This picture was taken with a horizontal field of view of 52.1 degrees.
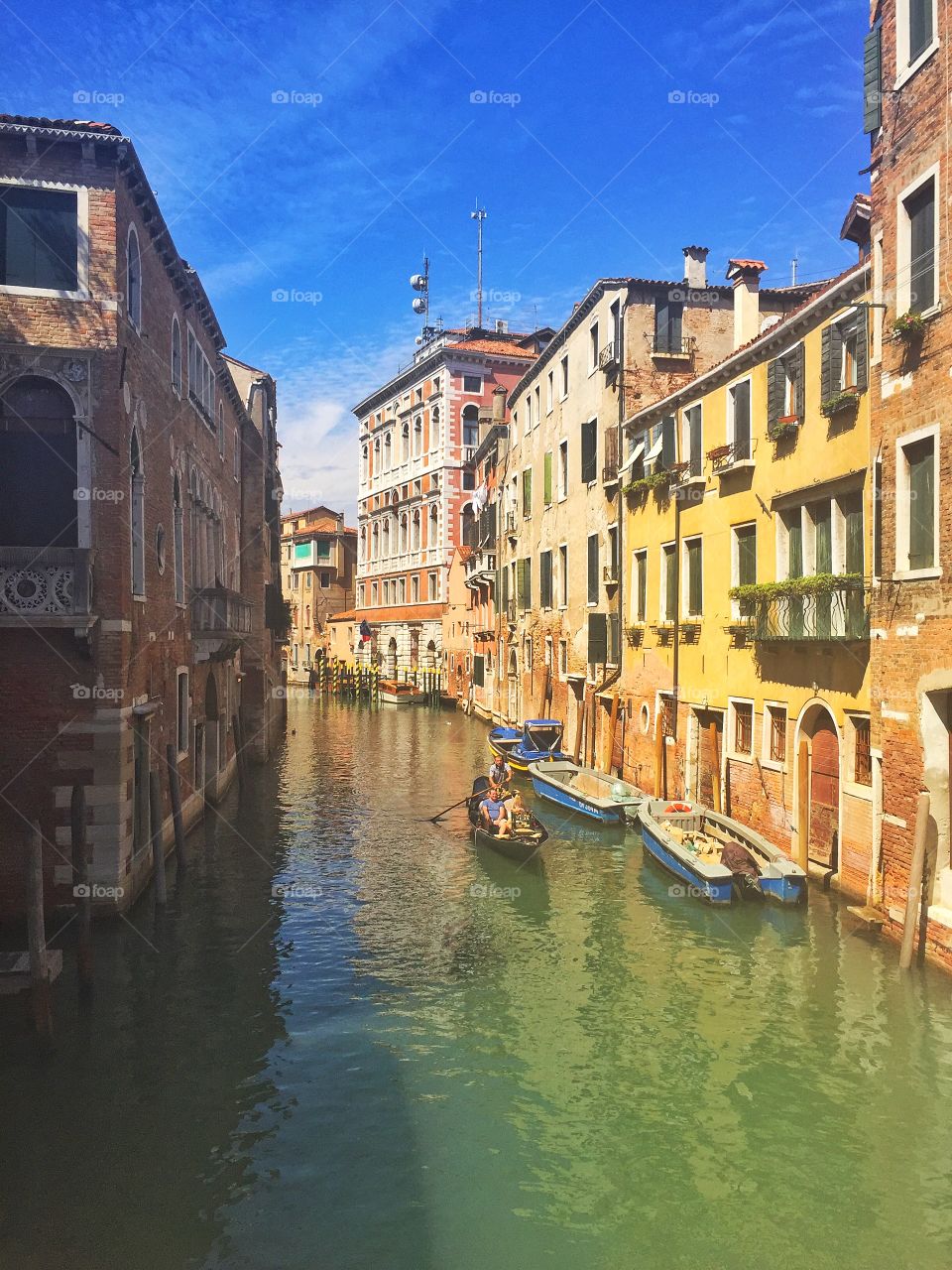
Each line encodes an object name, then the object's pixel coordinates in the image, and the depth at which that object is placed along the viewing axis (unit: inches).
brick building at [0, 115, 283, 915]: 442.0
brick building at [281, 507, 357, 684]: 2758.4
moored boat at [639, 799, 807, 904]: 516.1
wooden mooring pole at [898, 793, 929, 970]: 399.5
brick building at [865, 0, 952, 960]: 403.5
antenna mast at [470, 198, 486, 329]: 1869.8
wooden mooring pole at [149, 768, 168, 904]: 489.1
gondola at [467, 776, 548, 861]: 637.3
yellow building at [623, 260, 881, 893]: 503.8
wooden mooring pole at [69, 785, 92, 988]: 381.1
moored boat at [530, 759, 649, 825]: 748.6
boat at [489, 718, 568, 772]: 984.9
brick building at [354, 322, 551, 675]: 2018.9
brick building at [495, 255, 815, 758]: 877.8
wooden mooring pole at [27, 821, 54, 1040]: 347.6
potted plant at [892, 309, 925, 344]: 413.1
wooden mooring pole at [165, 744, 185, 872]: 574.2
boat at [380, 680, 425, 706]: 1959.9
